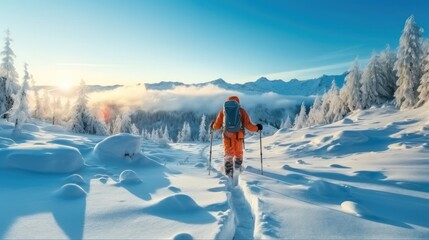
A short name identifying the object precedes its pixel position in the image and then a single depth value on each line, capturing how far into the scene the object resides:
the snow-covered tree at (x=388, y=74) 48.84
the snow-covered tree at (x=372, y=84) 46.72
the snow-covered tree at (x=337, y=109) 53.25
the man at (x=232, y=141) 9.37
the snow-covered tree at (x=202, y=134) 81.31
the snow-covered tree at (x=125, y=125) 68.25
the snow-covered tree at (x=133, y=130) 71.46
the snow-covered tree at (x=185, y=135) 83.31
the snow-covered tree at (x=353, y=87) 49.22
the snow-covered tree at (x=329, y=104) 56.00
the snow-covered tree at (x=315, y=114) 60.66
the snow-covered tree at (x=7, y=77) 35.66
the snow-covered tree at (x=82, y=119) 42.74
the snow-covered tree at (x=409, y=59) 38.56
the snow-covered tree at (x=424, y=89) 33.85
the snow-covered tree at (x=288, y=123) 89.74
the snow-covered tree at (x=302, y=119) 71.63
